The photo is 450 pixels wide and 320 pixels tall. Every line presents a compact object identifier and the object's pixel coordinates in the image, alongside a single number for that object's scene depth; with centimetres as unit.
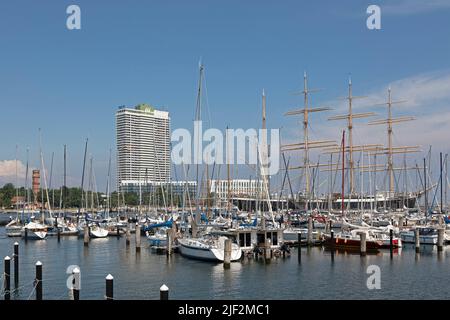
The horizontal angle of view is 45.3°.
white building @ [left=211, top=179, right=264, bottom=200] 16875
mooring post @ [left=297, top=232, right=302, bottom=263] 5205
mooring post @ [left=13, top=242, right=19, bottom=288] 3722
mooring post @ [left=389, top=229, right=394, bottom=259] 5644
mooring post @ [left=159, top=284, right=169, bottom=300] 1919
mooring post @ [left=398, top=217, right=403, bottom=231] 7978
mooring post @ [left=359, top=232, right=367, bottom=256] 5625
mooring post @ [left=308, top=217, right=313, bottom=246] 6581
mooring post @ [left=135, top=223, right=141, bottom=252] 6101
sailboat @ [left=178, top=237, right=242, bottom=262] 4969
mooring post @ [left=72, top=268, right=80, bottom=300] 2428
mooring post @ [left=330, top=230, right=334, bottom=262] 5429
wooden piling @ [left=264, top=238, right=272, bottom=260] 5147
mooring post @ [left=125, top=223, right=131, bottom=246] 6775
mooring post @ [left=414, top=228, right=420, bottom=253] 5856
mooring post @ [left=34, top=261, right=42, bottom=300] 2873
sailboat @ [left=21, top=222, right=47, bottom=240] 8100
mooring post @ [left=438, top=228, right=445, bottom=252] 6092
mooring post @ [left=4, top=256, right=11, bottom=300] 3241
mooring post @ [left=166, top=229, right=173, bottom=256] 5648
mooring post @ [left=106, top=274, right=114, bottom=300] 2251
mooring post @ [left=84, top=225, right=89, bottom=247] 6956
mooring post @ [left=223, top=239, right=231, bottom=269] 4631
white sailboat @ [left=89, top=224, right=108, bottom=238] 8247
